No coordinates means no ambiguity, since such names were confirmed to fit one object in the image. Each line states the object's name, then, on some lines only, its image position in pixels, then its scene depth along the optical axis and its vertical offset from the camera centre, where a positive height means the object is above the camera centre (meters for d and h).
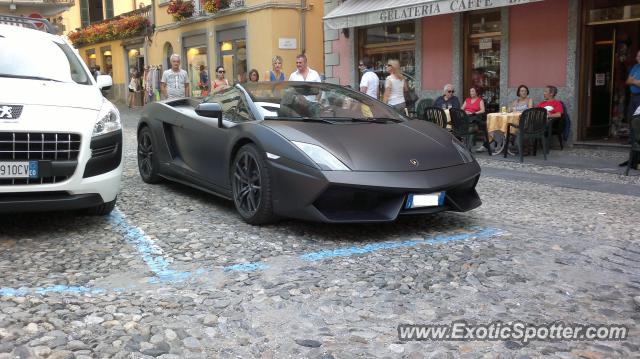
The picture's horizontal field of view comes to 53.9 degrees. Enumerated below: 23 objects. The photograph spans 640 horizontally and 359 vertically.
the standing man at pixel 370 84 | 11.01 +0.11
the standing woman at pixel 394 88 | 10.78 +0.03
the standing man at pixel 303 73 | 9.58 +0.29
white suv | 4.50 -0.34
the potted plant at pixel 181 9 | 23.44 +3.18
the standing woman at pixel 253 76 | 13.12 +0.35
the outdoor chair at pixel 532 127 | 10.12 -0.65
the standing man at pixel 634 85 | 10.48 -0.02
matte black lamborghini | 4.66 -0.52
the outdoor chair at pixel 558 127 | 11.26 -0.73
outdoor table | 10.63 -0.58
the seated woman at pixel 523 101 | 11.23 -0.25
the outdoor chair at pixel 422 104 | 13.27 -0.32
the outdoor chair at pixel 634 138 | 8.20 -0.70
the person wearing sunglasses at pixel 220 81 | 12.38 +0.25
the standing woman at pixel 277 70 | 11.28 +0.40
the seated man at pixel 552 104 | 11.09 -0.31
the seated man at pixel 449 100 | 12.14 -0.22
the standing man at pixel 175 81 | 10.47 +0.22
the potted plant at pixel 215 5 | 21.14 +2.96
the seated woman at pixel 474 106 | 11.74 -0.34
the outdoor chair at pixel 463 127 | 10.80 -0.67
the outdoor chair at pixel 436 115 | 11.12 -0.47
